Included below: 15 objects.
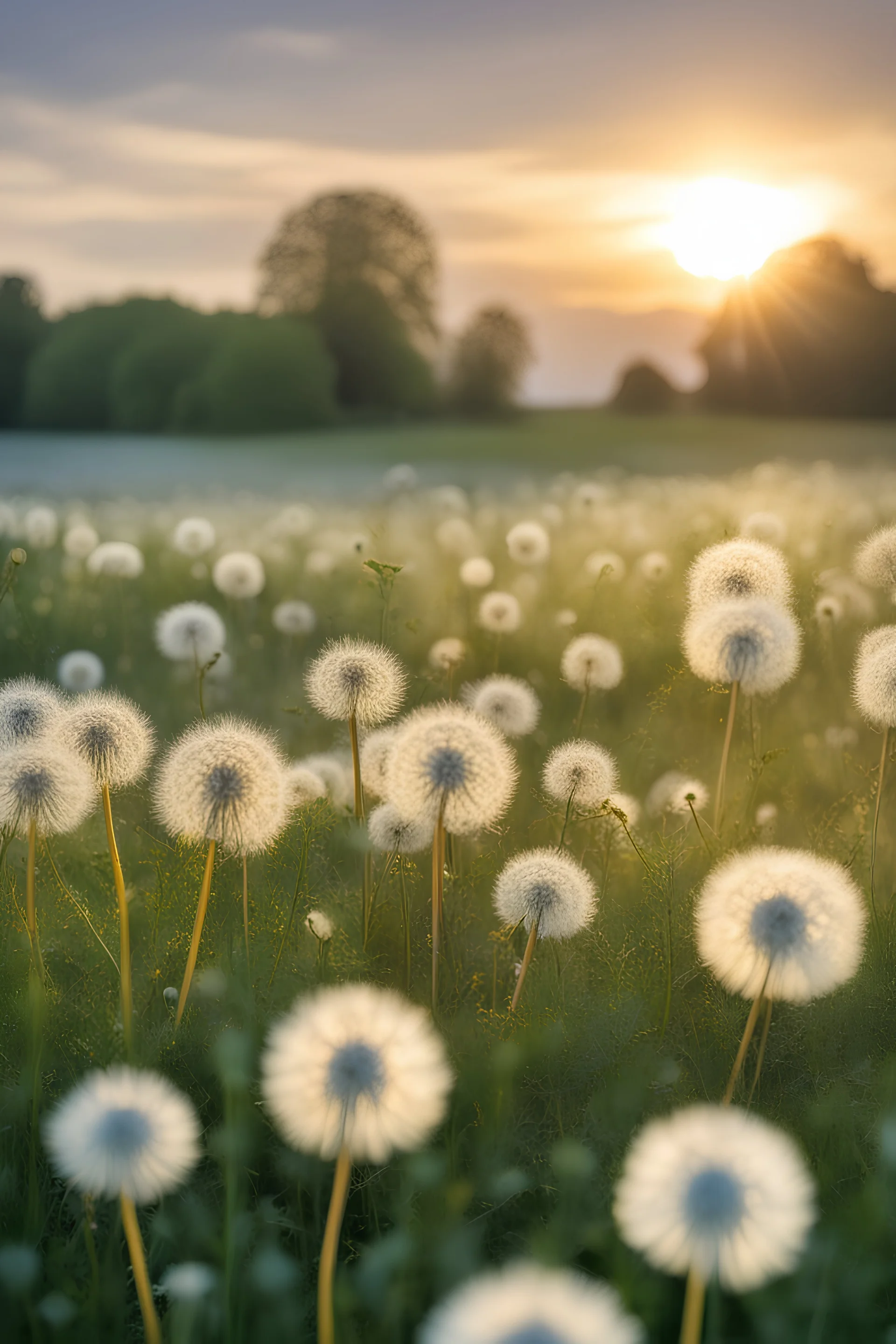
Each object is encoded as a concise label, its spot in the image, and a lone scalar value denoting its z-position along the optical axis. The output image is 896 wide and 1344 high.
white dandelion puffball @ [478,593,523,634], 4.88
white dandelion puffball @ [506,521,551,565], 6.49
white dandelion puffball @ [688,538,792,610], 3.14
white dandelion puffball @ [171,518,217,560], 6.95
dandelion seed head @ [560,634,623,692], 4.03
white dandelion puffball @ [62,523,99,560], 7.51
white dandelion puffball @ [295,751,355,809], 3.44
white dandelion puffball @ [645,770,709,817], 3.42
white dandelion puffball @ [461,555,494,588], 5.58
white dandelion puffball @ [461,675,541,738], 3.62
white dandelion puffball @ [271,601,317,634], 5.63
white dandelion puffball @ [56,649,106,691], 4.69
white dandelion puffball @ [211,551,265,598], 5.77
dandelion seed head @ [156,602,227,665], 4.56
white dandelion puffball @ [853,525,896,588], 3.70
